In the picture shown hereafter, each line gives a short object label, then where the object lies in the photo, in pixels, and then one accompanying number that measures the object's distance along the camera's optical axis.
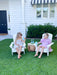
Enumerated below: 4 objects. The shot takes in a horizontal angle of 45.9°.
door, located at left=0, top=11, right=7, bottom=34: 7.24
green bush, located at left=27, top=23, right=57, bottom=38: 5.67
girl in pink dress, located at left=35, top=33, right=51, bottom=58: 3.43
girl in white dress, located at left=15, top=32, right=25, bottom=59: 3.44
